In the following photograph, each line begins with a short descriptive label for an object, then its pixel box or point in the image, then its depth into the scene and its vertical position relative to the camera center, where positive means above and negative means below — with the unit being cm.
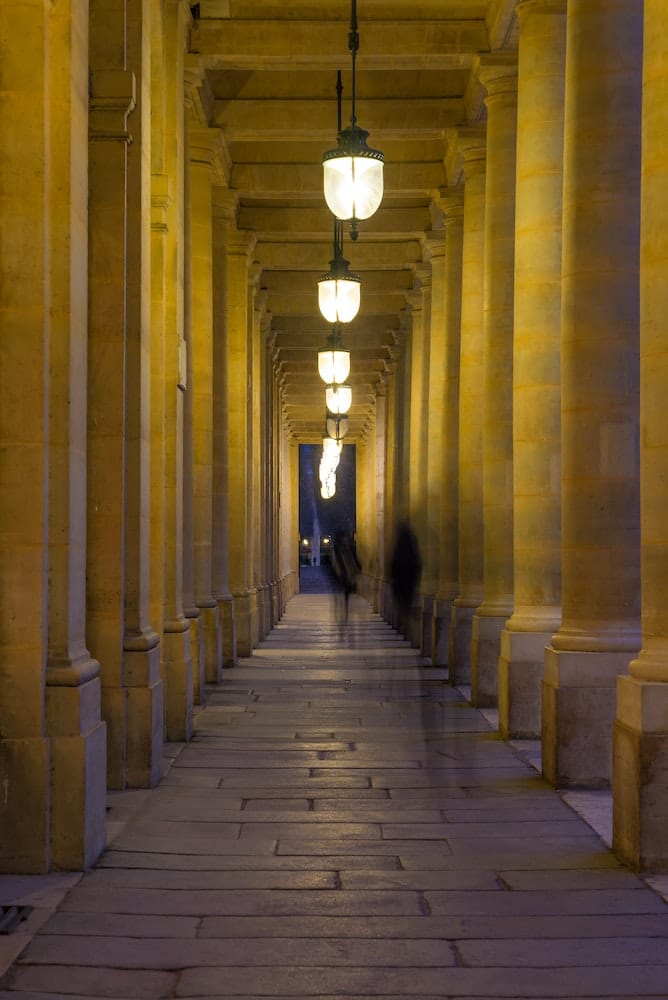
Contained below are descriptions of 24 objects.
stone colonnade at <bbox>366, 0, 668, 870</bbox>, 862 +119
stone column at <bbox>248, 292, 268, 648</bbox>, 2825 +154
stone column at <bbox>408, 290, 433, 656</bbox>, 2688 +190
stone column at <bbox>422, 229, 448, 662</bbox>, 2484 +177
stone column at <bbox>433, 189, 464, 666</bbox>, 2262 +225
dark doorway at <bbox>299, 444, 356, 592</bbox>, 8344 +94
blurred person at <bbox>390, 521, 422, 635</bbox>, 1758 -57
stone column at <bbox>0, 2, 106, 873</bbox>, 819 +30
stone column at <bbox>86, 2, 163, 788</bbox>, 1057 +97
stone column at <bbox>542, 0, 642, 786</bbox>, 1107 +96
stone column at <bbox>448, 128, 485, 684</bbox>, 2014 +169
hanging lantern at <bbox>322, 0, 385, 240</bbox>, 1239 +323
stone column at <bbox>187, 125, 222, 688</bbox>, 1936 +211
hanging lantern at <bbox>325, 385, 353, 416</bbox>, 2517 +243
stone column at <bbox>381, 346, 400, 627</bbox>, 3553 +119
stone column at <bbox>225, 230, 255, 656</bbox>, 2492 +190
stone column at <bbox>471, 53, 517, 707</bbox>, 1703 +183
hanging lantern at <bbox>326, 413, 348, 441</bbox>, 3172 +244
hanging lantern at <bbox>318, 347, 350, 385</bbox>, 2261 +272
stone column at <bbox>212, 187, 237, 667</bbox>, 2195 +131
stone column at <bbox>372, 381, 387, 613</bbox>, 4178 +110
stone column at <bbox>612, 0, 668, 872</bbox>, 827 -17
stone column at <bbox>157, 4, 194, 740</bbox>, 1362 +154
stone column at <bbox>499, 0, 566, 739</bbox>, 1412 +152
